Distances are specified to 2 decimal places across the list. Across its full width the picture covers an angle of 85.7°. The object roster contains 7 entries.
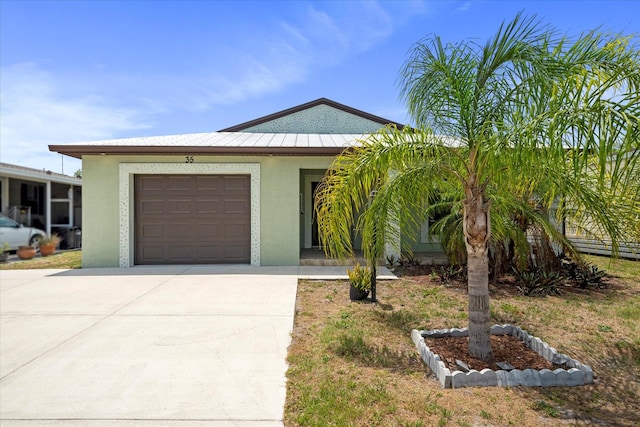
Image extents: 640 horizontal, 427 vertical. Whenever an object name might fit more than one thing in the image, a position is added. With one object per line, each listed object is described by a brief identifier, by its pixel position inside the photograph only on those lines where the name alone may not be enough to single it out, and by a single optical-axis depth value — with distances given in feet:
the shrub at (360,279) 20.48
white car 42.34
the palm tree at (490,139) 8.64
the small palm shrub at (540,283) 22.38
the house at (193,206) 31.71
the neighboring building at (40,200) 51.08
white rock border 10.75
